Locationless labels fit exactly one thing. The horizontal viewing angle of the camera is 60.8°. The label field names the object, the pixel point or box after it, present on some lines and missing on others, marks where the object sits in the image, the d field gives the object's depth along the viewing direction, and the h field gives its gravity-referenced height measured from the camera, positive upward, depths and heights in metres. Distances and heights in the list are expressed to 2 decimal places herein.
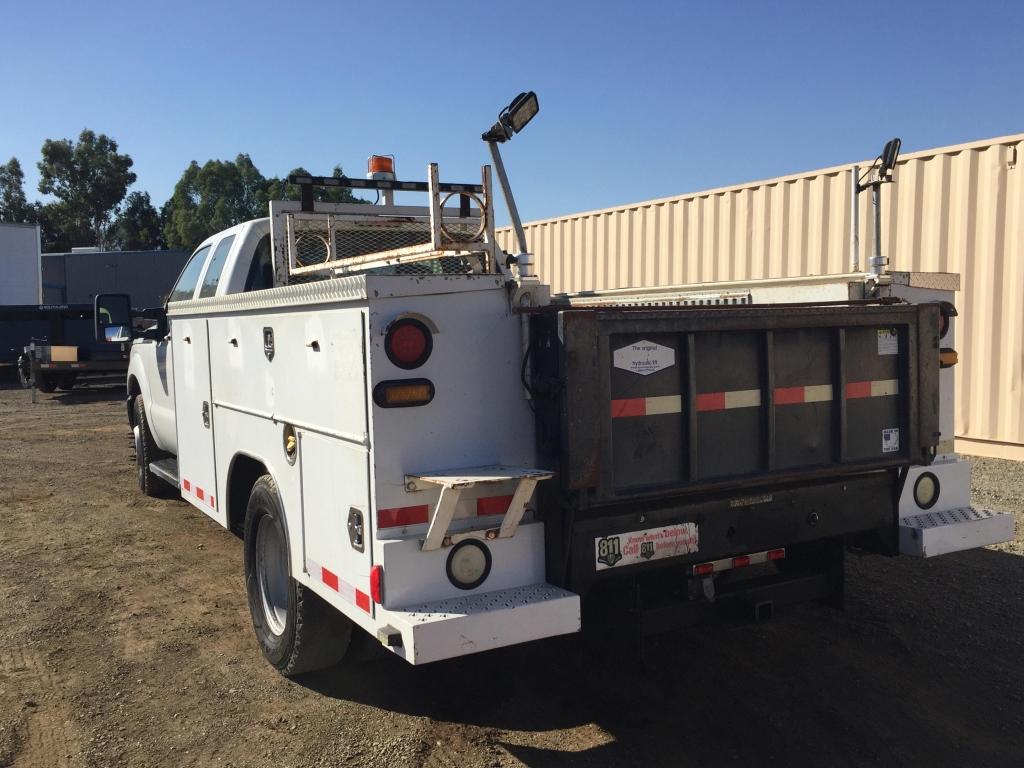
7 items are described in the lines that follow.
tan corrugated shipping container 8.71 +0.83
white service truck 2.89 -0.50
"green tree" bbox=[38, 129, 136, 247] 59.69 +10.13
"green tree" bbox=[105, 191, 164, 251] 63.66 +7.36
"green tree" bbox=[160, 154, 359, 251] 53.28 +8.02
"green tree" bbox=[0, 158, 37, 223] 60.84 +9.57
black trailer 19.05 -0.44
